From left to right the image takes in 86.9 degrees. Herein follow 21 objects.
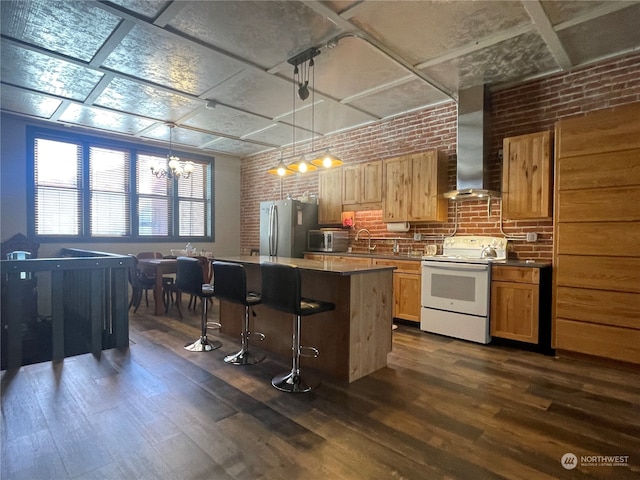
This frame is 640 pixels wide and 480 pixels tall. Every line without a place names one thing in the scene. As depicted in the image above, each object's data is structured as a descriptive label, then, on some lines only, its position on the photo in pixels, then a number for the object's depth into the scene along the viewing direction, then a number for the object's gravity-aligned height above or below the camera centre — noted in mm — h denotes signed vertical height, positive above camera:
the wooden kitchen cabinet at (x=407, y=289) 4352 -749
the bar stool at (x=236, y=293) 2912 -549
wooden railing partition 3000 -770
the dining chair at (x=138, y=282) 5043 -775
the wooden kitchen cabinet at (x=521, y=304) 3455 -755
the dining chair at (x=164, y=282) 5227 -814
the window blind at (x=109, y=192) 6031 +700
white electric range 3738 -657
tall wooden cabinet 2951 -19
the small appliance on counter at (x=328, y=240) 5500 -149
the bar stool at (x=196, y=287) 3377 -577
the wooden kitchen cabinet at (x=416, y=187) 4453 +611
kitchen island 2744 -785
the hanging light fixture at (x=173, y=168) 5348 +1031
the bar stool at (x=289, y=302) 2496 -544
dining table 4945 -598
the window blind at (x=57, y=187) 5488 +718
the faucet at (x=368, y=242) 5436 -169
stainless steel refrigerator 5816 +108
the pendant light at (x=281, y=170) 3871 +723
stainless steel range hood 4008 +1069
